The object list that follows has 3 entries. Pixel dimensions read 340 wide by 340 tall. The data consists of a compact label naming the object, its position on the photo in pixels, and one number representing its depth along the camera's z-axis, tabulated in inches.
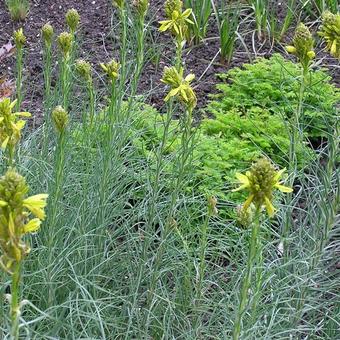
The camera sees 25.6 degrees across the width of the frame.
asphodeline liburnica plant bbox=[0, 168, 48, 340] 59.8
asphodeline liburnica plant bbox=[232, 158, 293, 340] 72.7
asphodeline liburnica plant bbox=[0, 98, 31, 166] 82.1
